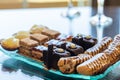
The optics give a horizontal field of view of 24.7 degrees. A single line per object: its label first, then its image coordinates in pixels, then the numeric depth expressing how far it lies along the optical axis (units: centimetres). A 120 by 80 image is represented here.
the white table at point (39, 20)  88
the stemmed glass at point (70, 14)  99
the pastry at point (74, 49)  57
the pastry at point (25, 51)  61
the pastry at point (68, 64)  53
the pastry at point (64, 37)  65
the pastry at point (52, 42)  61
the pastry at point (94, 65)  52
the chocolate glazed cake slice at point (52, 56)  55
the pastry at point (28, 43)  61
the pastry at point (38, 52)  59
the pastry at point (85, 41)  61
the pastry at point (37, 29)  69
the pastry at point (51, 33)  66
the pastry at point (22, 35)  66
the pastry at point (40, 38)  63
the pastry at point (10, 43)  62
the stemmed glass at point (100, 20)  91
